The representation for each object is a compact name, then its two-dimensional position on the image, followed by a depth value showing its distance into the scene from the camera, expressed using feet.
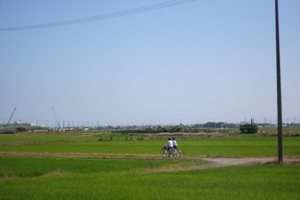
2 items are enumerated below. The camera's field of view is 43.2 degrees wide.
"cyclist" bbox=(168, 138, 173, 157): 111.65
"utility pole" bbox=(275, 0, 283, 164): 82.94
